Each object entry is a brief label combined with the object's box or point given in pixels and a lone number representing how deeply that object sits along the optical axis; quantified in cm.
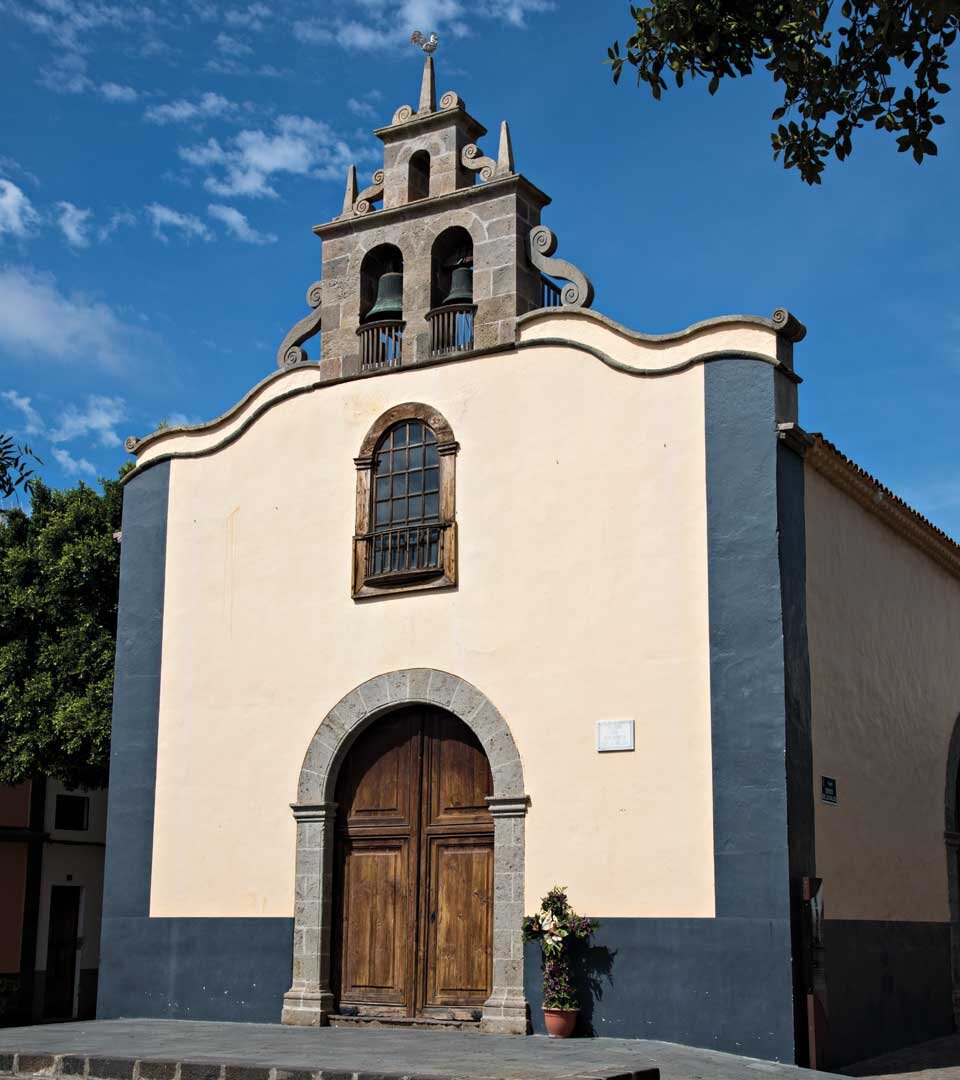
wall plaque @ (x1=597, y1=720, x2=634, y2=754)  1259
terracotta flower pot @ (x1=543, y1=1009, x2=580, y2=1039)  1210
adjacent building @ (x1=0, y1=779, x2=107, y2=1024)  2442
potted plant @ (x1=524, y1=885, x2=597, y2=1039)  1212
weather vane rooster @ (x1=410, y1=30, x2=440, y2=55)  1555
